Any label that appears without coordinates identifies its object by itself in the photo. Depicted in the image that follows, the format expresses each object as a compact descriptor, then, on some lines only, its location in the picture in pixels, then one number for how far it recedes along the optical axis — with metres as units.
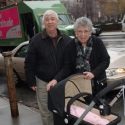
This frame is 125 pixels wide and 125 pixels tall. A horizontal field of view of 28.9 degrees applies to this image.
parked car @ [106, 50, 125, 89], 5.13
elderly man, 3.19
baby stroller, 2.33
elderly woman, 2.82
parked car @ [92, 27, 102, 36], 27.31
